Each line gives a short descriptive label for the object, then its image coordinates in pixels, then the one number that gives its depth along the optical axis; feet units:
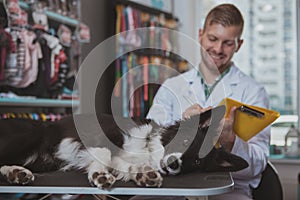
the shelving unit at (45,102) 10.07
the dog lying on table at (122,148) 4.45
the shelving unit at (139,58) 13.96
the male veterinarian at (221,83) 6.42
